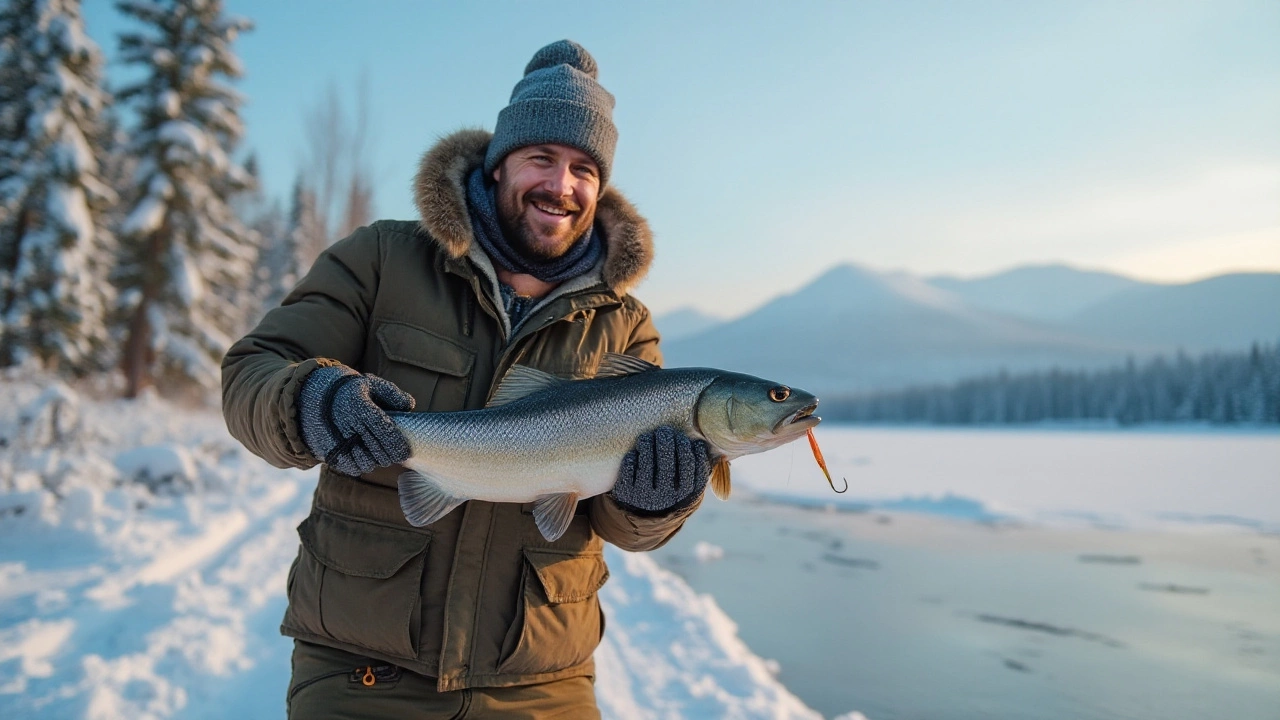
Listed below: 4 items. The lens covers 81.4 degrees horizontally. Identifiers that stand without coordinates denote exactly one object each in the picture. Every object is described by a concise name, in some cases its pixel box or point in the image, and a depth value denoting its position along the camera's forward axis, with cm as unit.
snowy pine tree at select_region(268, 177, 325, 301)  3241
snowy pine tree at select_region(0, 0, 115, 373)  1797
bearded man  253
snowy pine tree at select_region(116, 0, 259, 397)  2045
